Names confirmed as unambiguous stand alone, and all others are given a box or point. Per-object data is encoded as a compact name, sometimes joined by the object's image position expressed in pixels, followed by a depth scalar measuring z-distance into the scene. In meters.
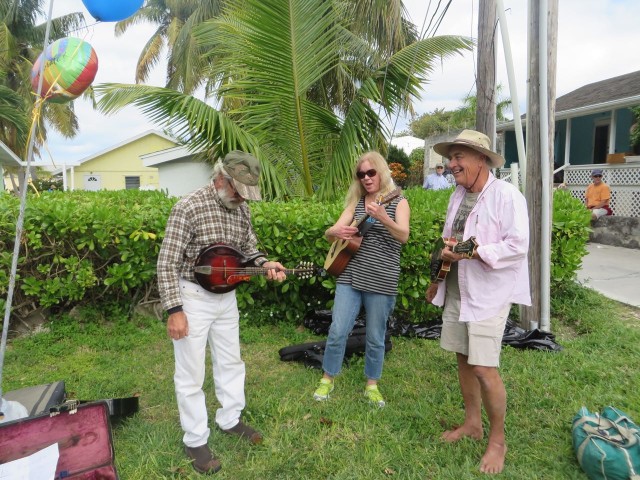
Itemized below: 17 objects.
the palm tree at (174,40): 18.04
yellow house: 29.88
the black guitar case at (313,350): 4.30
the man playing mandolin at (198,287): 2.74
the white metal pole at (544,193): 4.48
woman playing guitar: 3.45
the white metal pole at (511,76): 4.40
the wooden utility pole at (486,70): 5.05
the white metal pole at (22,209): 2.74
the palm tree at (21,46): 24.50
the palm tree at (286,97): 5.88
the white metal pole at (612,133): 13.68
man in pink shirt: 2.59
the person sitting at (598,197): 10.62
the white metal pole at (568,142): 15.04
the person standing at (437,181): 11.84
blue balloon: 3.89
